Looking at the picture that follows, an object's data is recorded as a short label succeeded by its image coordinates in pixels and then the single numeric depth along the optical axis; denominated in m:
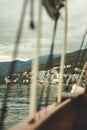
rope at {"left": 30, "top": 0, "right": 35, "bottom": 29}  3.75
